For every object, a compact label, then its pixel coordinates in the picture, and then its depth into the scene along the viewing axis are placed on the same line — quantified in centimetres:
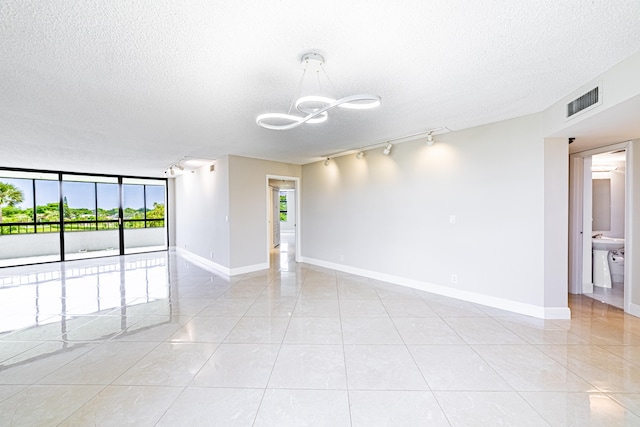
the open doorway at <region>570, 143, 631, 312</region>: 399
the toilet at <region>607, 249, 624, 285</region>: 437
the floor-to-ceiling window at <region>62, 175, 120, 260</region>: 777
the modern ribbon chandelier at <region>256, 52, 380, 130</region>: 186
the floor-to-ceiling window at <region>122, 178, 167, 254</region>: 847
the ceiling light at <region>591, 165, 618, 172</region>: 493
